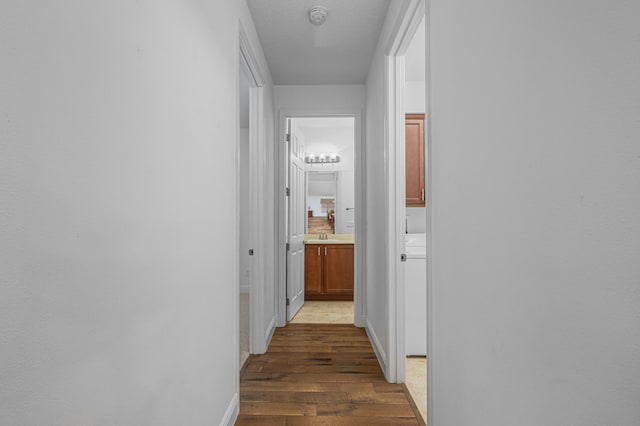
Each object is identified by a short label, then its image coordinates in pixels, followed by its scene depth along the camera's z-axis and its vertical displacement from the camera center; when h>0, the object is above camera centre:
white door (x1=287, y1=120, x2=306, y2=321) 4.19 -0.17
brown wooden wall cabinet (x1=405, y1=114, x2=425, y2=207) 3.57 +0.53
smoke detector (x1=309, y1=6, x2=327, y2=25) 2.58 +1.42
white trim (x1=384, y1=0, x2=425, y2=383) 2.65 +0.00
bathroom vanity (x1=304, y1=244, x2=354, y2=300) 5.24 -0.81
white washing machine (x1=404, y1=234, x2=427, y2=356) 3.03 -0.74
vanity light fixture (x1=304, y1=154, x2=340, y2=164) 5.73 +0.85
